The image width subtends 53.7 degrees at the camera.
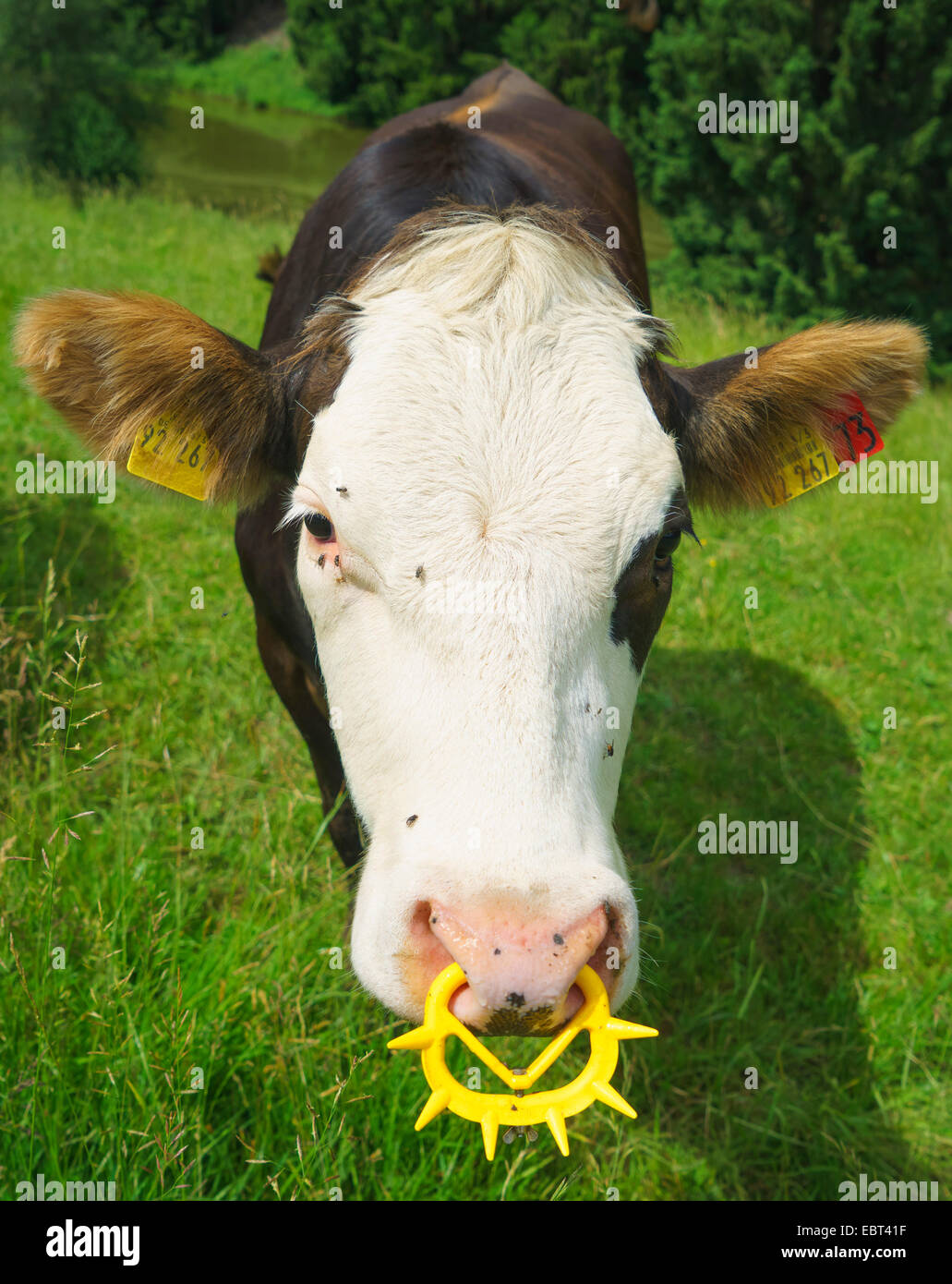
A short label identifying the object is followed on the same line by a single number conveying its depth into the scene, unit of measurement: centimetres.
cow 146
